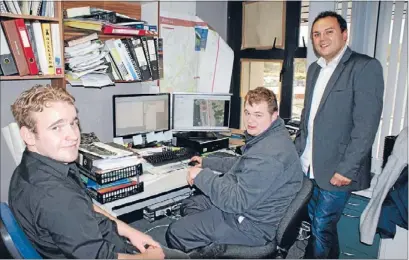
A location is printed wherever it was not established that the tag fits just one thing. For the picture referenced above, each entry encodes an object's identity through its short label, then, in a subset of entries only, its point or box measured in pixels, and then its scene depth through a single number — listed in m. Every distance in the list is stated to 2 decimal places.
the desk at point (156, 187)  1.77
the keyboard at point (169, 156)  2.17
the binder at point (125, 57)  2.22
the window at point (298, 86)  2.78
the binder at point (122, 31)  2.10
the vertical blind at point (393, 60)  2.28
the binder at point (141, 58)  2.28
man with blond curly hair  1.09
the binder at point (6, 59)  1.72
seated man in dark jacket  1.58
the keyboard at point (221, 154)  2.44
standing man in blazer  1.84
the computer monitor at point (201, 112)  2.63
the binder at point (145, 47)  2.32
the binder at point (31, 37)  1.81
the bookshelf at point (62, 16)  1.78
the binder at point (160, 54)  2.51
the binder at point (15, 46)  1.72
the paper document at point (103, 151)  1.89
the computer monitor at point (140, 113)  2.33
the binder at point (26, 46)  1.75
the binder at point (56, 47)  1.89
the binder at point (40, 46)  1.83
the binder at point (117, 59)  2.21
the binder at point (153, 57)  2.36
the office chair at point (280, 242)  1.56
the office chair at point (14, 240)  1.06
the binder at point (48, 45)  1.86
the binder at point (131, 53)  2.25
